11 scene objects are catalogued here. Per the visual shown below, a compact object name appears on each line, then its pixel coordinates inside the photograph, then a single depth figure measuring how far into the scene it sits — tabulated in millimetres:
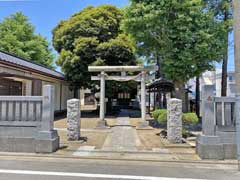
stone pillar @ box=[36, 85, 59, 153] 5949
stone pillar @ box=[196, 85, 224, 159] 5630
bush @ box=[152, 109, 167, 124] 8155
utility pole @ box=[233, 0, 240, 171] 4425
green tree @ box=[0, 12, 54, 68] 21452
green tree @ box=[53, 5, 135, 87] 15293
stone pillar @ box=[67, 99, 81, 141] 7259
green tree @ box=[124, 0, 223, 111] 10087
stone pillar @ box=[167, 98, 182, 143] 7081
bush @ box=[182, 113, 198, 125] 7725
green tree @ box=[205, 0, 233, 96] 11731
